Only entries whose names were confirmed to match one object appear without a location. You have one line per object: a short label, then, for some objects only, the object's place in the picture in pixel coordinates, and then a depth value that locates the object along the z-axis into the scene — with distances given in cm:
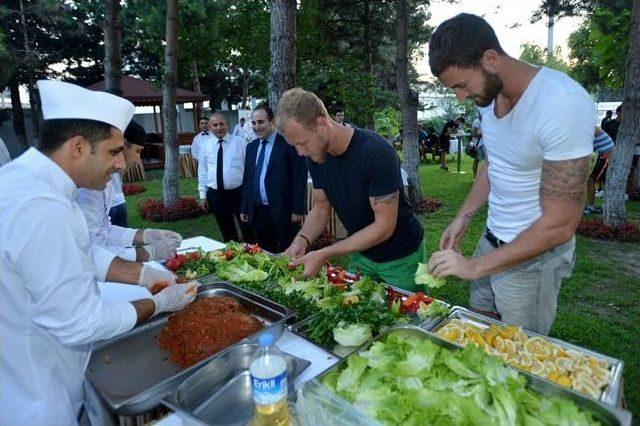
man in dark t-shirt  262
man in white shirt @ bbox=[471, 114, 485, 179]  1227
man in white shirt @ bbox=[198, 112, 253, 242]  656
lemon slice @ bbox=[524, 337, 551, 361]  180
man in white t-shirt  183
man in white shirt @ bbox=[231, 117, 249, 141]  892
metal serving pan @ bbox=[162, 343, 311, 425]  160
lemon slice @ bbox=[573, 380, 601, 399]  159
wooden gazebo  1862
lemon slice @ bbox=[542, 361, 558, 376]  170
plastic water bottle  131
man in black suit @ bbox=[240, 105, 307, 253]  539
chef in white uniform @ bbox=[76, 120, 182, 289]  250
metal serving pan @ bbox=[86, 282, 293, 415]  168
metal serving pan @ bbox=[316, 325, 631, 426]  135
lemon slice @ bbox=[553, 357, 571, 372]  172
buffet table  154
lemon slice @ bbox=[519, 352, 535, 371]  173
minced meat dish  198
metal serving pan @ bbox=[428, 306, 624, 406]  161
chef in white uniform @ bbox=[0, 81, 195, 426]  148
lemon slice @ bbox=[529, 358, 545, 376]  169
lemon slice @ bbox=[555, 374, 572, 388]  163
